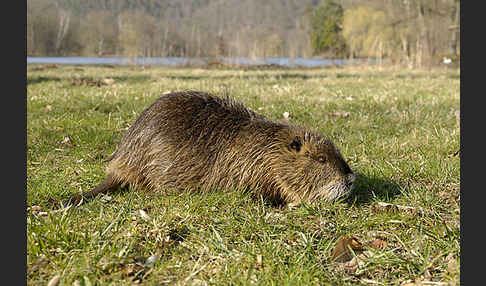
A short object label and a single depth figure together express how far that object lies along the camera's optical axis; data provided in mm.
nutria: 2959
